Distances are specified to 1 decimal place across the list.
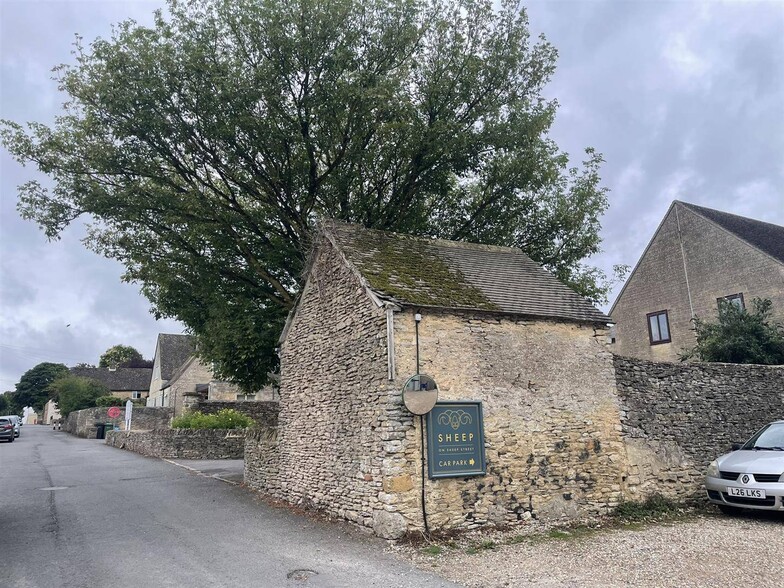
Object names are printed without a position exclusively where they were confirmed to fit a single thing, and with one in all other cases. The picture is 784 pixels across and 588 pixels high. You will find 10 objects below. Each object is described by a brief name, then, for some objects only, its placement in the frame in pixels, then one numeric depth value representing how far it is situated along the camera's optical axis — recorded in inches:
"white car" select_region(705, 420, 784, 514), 387.2
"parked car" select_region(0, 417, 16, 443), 1443.2
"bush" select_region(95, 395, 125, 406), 1895.9
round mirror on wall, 364.8
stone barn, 370.6
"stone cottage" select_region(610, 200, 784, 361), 908.0
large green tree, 562.9
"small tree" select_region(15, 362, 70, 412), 3639.3
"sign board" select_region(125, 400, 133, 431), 1152.4
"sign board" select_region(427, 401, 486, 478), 369.4
